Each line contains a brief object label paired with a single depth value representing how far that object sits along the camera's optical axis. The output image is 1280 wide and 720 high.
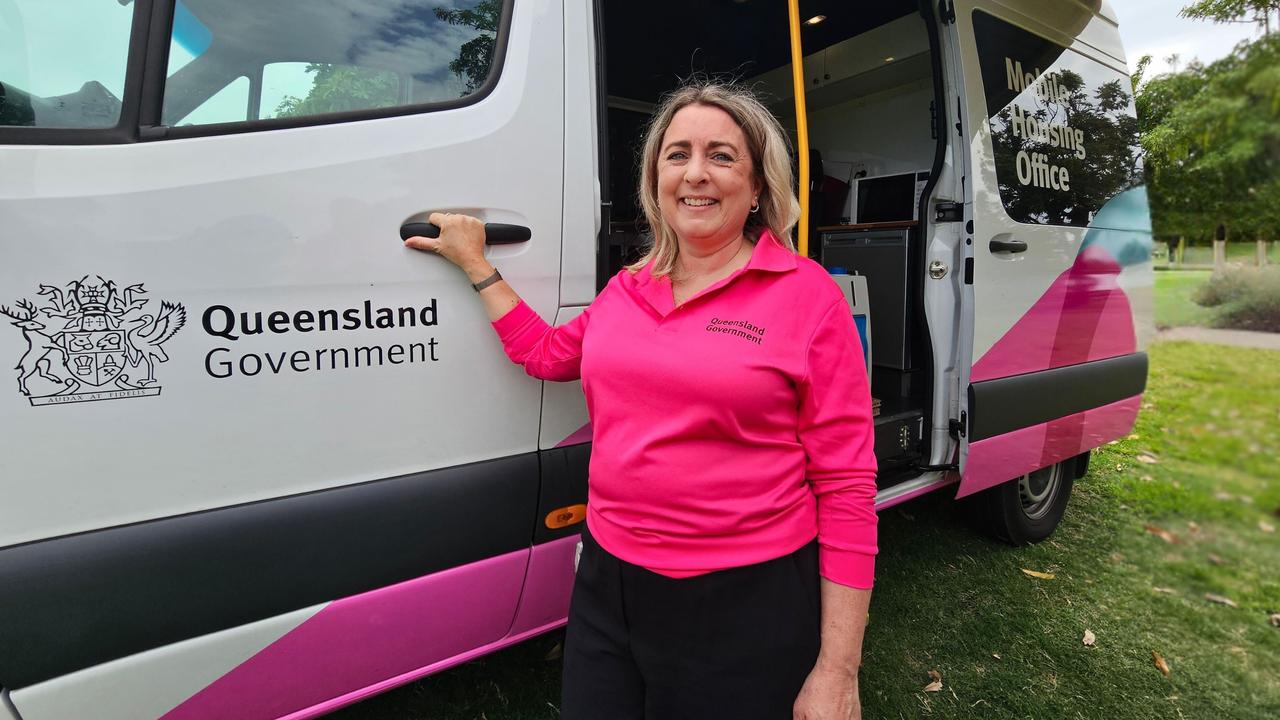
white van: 1.27
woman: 1.30
